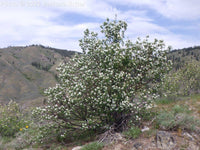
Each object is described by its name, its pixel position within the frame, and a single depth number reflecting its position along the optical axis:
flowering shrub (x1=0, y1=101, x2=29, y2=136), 12.41
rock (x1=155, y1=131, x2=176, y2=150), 6.89
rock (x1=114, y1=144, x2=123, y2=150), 7.33
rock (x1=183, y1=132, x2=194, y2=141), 7.26
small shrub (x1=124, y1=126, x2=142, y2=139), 7.91
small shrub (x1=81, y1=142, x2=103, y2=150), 7.52
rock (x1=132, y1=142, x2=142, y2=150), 7.12
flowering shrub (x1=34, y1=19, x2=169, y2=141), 8.36
